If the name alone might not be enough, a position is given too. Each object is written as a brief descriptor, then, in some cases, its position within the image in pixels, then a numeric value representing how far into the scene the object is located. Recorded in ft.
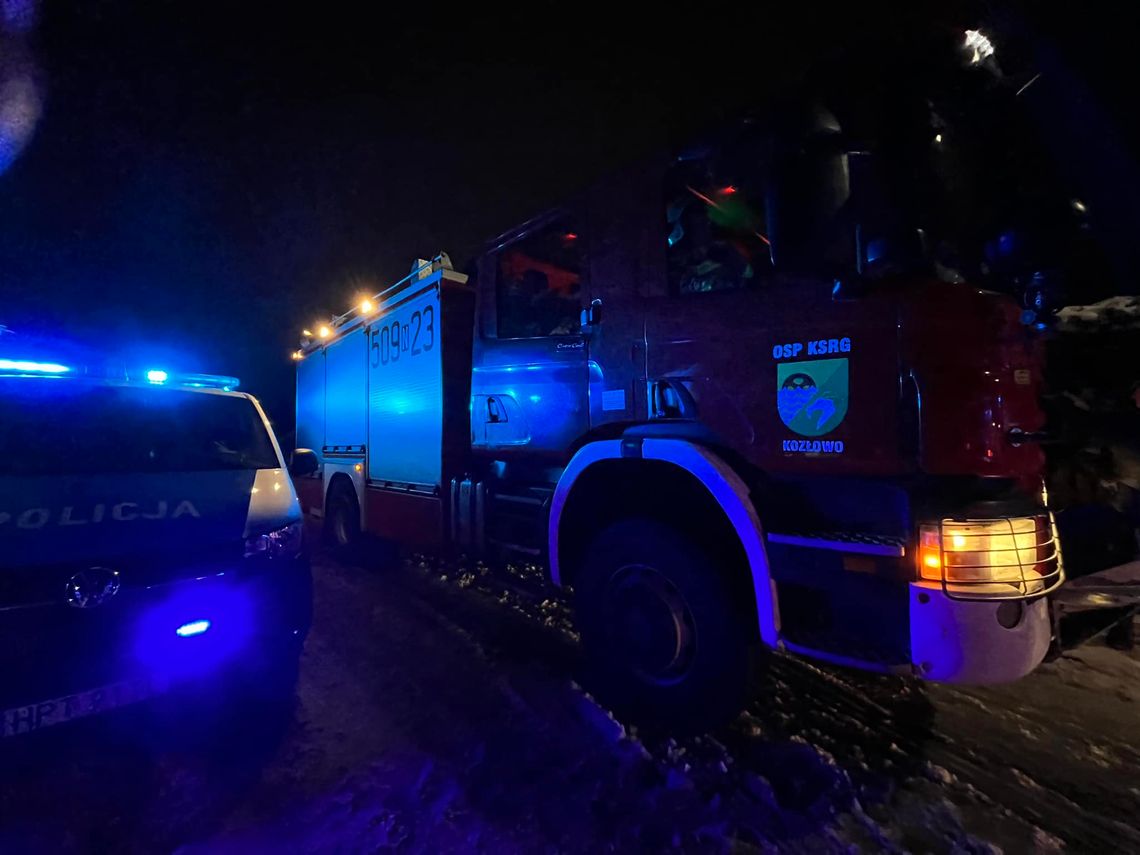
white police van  7.75
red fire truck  7.02
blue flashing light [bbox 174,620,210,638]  8.66
